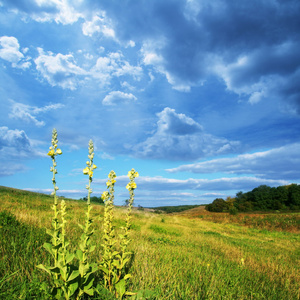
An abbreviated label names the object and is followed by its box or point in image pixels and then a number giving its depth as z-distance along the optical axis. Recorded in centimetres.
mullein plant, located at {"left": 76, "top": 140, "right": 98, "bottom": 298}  248
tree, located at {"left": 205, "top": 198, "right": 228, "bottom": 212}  5106
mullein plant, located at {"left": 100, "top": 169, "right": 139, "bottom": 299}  304
